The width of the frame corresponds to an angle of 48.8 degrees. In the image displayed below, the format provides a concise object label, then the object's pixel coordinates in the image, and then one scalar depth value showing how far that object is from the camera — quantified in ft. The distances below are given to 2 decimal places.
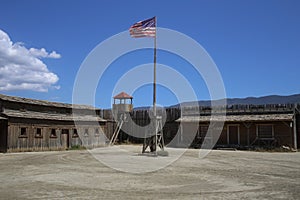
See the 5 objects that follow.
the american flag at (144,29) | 78.43
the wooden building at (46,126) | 86.58
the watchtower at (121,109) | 131.74
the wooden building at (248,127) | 97.04
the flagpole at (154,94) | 78.95
